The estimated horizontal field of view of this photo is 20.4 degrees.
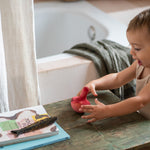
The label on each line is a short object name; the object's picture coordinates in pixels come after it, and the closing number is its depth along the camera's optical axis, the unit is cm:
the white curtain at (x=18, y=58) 167
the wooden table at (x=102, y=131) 127
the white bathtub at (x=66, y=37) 198
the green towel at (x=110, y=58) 199
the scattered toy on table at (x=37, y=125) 129
